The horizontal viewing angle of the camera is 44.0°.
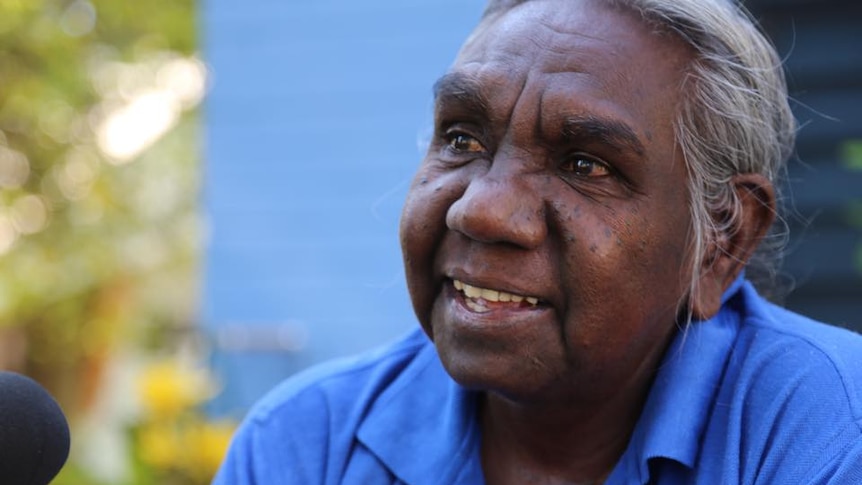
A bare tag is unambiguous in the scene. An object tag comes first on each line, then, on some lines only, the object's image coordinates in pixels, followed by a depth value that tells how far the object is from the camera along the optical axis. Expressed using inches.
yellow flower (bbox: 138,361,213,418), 157.8
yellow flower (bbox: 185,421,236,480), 146.5
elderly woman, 68.6
